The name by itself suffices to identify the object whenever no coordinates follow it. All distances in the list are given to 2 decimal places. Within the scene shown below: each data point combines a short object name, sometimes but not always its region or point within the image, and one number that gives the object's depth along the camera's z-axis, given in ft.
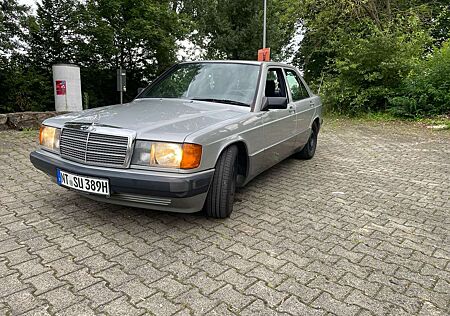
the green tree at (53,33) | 32.65
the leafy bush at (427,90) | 35.35
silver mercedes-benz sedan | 8.82
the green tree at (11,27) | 28.47
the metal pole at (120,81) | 30.76
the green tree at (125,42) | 34.99
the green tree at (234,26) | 60.90
